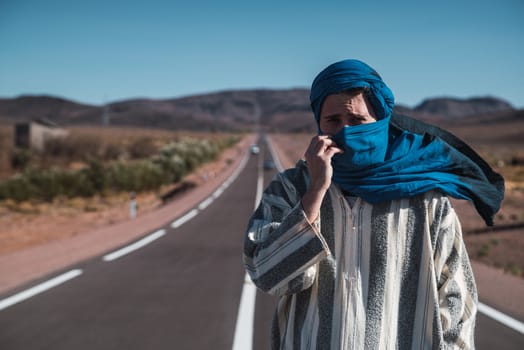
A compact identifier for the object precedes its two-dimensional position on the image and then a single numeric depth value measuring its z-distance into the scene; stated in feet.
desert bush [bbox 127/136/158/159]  141.28
